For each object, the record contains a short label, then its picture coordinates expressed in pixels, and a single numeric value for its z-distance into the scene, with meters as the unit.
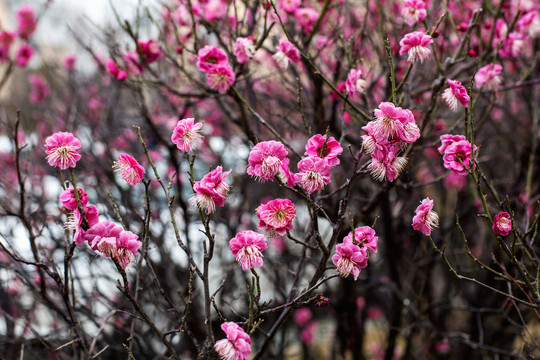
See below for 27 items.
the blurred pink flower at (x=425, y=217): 0.81
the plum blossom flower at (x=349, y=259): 0.80
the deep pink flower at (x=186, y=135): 0.82
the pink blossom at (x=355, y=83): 0.93
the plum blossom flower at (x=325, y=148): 0.81
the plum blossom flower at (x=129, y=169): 0.82
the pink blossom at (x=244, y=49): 0.97
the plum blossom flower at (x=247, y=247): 0.80
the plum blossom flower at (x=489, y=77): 0.99
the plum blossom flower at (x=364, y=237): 0.81
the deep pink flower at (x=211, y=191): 0.79
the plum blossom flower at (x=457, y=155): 0.84
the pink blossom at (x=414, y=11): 0.97
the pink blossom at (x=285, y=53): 0.96
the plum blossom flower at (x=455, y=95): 0.85
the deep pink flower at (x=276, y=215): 0.80
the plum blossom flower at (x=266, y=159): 0.79
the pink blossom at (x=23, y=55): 1.46
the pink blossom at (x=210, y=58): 0.93
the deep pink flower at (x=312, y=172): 0.80
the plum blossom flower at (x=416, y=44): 0.88
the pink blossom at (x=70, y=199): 0.80
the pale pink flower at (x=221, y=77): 0.93
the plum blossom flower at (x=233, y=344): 0.77
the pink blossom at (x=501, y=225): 0.83
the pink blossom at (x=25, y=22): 1.50
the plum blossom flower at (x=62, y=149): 0.82
